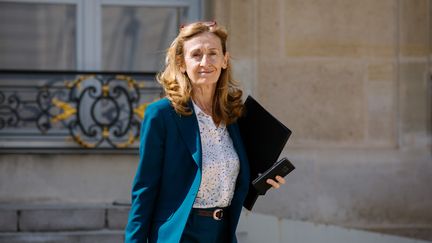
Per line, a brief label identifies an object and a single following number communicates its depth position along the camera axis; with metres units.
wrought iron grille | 11.66
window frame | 12.34
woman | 5.58
